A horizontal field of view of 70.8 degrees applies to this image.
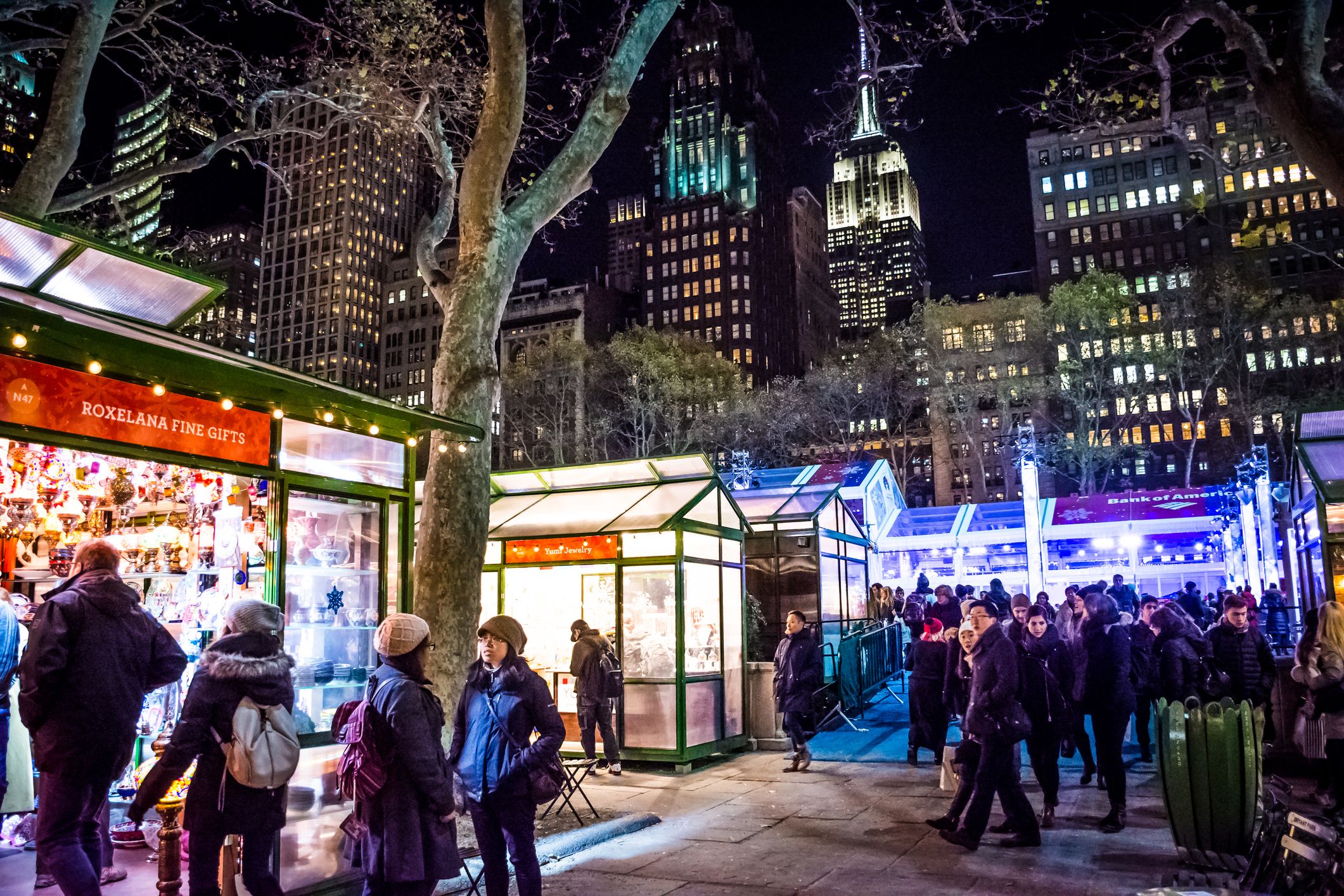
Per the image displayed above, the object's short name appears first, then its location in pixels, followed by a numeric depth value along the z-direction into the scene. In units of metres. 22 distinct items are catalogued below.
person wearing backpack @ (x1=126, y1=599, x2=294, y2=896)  4.13
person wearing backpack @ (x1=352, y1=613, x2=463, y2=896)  3.91
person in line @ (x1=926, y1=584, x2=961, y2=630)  12.38
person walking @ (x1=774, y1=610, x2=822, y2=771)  10.66
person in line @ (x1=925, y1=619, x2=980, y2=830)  7.02
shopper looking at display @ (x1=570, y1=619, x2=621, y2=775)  10.38
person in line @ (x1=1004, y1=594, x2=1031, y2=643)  8.56
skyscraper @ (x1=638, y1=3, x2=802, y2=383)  101.88
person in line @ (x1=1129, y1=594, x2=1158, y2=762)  9.79
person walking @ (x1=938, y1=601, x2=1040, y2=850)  6.74
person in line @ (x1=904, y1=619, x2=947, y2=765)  10.40
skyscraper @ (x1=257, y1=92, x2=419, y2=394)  105.56
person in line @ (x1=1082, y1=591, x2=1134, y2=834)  7.52
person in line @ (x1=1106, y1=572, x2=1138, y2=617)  13.51
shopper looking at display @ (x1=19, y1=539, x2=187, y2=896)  4.31
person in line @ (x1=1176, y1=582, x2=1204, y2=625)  13.88
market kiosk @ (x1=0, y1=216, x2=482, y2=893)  5.21
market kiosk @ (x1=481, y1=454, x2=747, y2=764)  11.15
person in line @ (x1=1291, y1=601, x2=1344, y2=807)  7.13
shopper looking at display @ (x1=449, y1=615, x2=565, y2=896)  4.75
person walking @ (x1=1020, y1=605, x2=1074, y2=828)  7.69
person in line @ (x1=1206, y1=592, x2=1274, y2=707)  8.41
